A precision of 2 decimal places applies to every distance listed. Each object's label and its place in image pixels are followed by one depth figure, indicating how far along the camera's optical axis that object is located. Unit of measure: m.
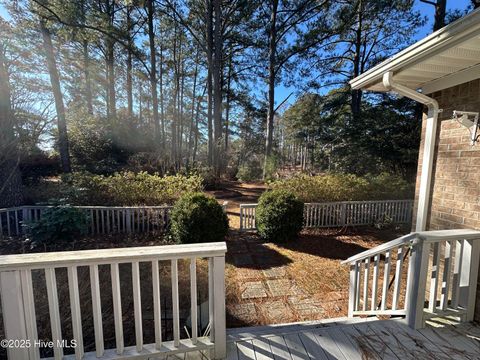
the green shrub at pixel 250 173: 14.96
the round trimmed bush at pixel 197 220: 4.12
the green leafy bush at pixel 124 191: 5.34
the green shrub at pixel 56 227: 4.16
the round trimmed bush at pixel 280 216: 4.67
